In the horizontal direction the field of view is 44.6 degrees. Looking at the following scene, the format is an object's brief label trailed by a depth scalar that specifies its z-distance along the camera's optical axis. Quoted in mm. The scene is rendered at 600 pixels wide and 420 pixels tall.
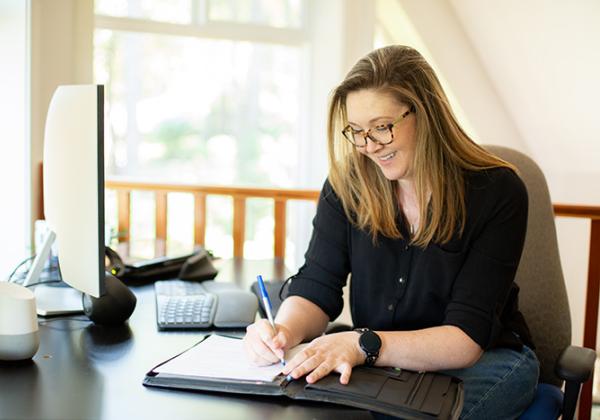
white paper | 1110
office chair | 1648
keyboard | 1431
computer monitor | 1229
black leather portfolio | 1001
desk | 980
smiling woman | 1333
